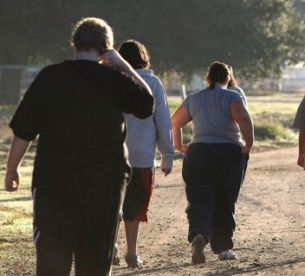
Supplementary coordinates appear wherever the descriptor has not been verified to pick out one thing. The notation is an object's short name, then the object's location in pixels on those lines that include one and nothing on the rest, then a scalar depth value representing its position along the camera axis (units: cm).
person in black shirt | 1124
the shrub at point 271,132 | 5769
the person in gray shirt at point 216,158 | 1802
